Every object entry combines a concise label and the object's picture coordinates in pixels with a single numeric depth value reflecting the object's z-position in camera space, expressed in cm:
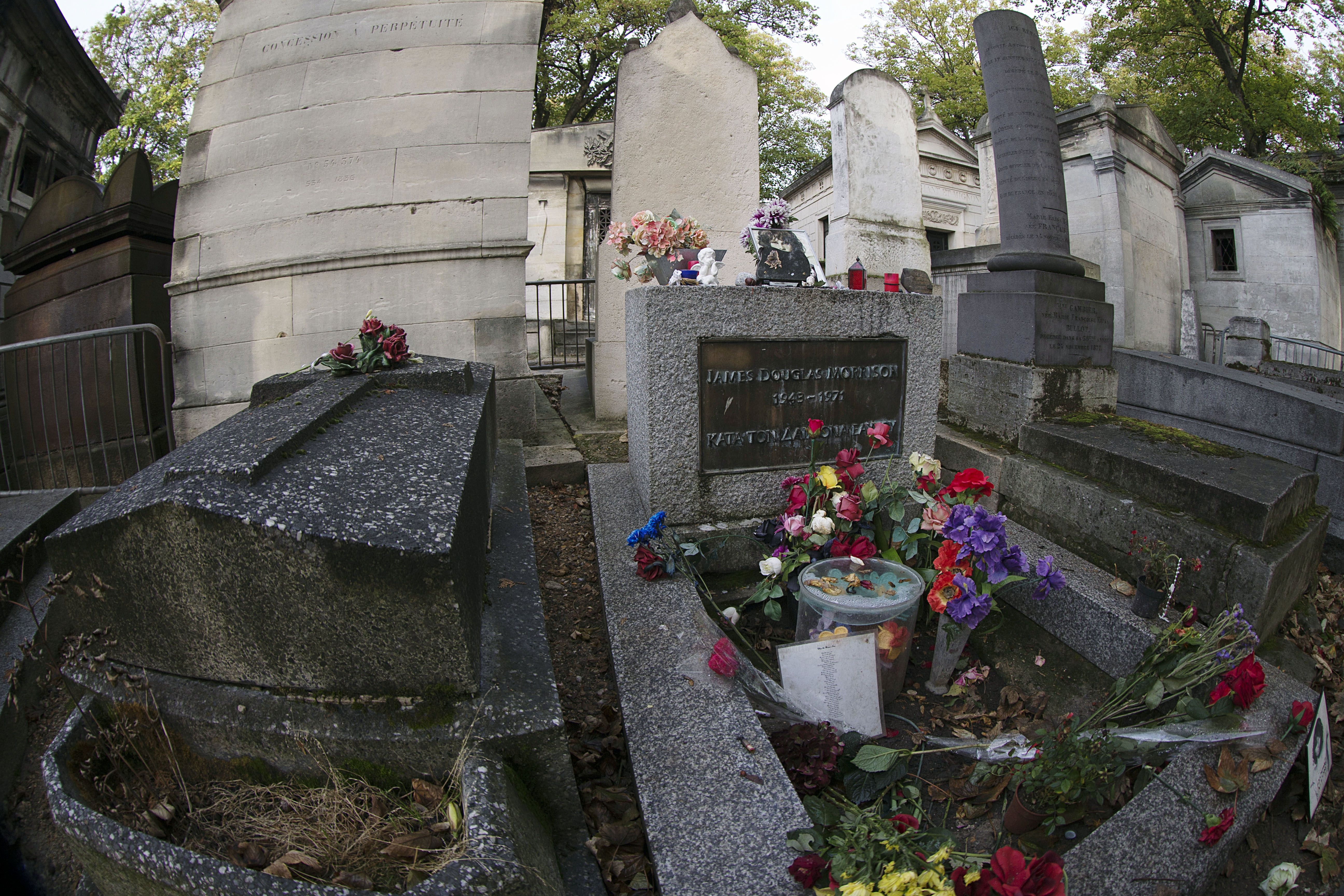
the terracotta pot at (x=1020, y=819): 188
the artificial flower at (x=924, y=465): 298
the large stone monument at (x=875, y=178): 824
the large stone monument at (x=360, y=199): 557
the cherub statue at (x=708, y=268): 346
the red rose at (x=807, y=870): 151
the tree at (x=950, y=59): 2325
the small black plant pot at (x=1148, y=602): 270
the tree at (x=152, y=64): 1830
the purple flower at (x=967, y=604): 252
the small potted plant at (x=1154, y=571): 271
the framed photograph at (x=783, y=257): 359
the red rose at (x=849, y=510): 293
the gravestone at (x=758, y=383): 328
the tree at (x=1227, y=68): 1545
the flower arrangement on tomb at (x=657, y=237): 398
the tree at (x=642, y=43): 1855
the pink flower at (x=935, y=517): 270
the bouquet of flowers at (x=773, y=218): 394
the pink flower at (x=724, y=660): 228
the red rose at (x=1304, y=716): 216
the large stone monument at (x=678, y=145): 612
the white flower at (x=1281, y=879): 184
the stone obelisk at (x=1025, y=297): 454
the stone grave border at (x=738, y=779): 165
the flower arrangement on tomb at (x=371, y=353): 357
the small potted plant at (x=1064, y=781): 188
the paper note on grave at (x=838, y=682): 243
